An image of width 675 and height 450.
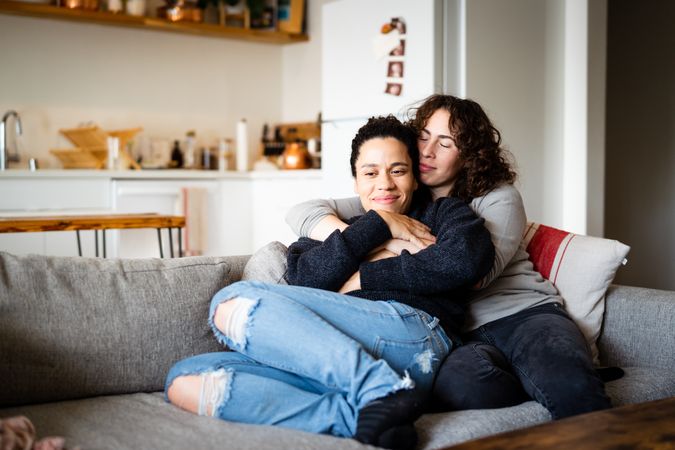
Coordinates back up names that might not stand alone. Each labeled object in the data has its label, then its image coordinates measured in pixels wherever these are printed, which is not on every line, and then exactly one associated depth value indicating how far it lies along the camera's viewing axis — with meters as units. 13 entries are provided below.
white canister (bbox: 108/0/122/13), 5.29
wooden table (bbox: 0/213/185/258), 3.19
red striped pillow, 2.38
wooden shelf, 5.00
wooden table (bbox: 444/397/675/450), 1.33
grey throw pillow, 2.20
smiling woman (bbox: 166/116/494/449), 1.66
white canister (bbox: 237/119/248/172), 5.88
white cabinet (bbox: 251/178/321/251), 5.35
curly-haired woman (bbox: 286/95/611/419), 1.89
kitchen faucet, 4.95
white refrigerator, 4.23
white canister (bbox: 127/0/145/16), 5.44
